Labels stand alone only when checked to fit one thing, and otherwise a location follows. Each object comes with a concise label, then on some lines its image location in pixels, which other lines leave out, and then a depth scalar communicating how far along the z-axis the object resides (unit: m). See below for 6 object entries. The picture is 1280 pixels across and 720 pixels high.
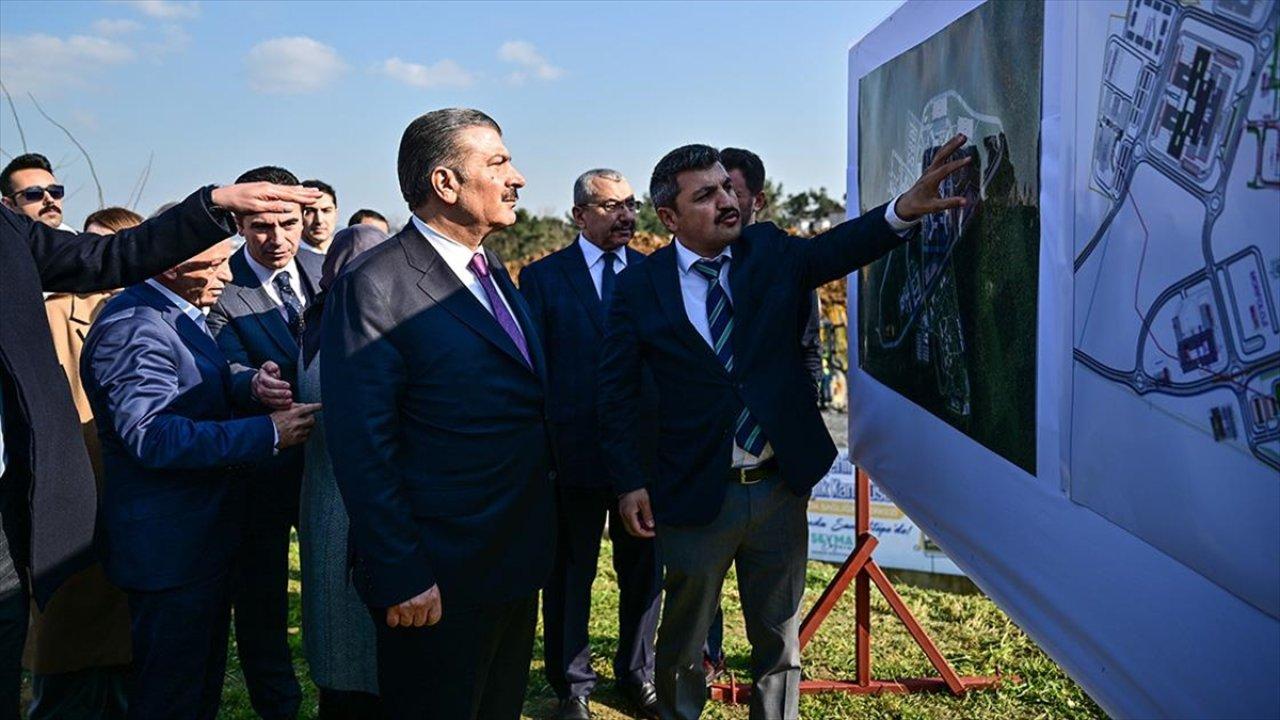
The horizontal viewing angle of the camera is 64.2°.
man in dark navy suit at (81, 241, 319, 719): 2.73
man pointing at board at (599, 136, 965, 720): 3.05
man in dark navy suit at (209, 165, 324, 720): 3.58
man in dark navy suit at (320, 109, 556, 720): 2.29
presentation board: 1.43
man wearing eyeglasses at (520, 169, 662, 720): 3.99
